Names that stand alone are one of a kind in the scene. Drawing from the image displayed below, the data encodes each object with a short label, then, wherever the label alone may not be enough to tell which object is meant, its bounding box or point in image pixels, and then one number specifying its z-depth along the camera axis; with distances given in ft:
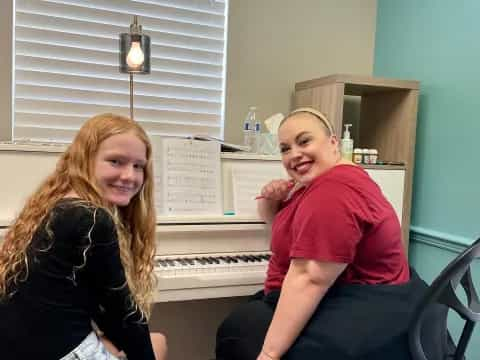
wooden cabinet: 7.65
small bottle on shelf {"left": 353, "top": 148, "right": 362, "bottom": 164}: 7.74
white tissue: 7.48
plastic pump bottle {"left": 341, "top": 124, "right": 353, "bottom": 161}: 7.58
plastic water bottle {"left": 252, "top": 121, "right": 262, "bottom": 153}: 7.39
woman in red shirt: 4.15
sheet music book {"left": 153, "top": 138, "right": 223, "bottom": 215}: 6.13
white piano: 5.51
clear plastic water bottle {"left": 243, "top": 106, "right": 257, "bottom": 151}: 7.66
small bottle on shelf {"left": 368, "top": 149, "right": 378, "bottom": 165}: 7.73
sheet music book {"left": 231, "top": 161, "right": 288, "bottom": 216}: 6.56
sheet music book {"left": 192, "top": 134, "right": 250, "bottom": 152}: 6.49
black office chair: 3.82
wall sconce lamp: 6.30
